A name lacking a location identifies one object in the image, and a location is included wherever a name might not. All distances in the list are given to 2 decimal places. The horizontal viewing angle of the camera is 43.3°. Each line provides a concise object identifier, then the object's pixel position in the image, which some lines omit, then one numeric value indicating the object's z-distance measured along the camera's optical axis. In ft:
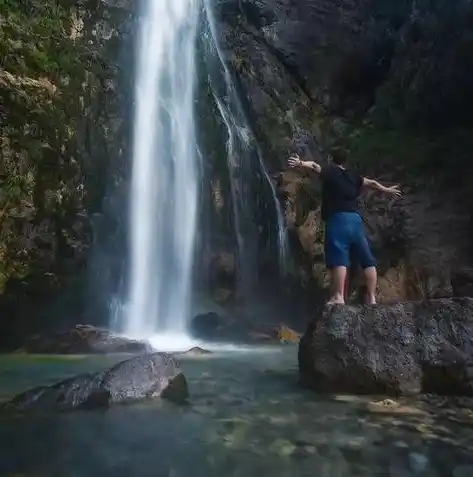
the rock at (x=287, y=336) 37.44
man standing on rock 17.66
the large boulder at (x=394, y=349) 15.52
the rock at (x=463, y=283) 29.58
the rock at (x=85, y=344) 29.81
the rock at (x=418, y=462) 9.43
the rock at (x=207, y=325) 38.93
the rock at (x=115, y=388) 14.15
